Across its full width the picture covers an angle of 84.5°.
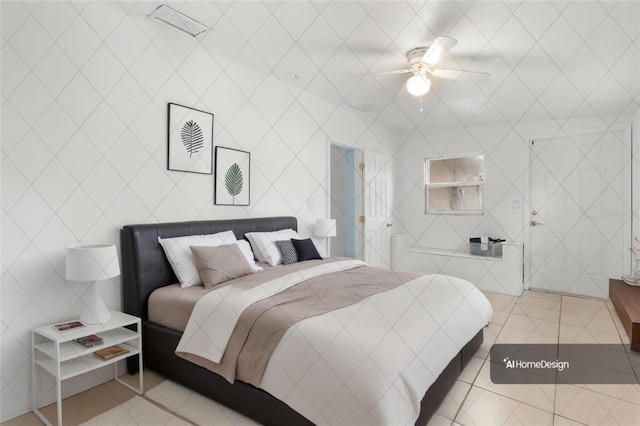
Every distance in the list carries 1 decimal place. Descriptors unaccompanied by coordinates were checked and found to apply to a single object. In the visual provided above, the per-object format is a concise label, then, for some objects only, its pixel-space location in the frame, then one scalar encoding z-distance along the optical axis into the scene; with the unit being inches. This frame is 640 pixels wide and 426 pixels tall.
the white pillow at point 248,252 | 112.9
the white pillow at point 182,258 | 98.2
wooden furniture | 100.3
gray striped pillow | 125.6
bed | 71.2
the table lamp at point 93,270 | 77.5
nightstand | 73.0
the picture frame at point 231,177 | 123.1
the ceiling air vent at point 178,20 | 93.0
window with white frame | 207.8
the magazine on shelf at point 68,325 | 78.6
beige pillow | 96.3
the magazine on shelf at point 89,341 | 78.4
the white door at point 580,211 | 170.6
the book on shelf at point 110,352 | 82.4
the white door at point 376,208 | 195.2
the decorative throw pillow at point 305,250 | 131.0
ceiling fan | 97.3
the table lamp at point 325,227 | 160.2
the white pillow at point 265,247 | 122.8
